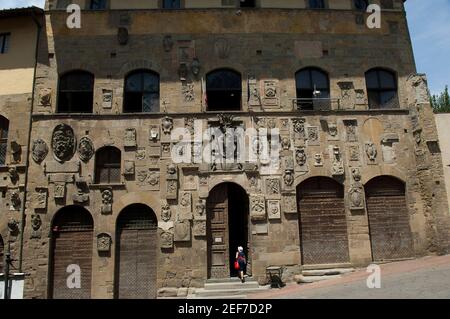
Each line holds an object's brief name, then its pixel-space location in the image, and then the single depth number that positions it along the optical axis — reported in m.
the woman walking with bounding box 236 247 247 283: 14.38
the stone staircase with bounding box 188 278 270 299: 13.59
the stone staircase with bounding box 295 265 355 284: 14.63
